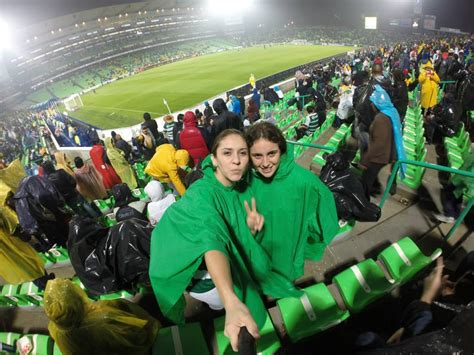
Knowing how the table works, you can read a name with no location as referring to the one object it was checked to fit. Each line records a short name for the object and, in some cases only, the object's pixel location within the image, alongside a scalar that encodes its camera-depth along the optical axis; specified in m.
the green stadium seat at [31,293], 3.18
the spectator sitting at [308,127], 6.79
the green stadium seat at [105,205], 5.20
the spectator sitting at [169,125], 7.31
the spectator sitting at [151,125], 5.96
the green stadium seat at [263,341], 2.05
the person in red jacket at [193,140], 4.48
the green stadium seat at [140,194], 5.16
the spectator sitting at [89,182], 5.12
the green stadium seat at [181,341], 2.12
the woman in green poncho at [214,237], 1.49
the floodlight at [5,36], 43.84
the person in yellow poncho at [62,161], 5.17
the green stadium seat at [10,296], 3.16
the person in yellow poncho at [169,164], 3.82
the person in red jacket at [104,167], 5.54
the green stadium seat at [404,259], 2.38
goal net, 30.45
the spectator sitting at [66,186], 3.62
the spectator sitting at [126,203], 3.02
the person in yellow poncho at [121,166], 5.80
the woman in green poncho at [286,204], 1.91
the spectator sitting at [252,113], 8.23
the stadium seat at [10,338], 2.46
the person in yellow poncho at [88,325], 1.59
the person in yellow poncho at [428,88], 6.16
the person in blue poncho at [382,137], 3.26
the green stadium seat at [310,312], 2.08
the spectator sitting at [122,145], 6.56
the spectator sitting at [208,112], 7.25
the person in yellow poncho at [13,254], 3.07
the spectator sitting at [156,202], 3.00
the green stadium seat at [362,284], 2.28
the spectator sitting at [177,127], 6.24
